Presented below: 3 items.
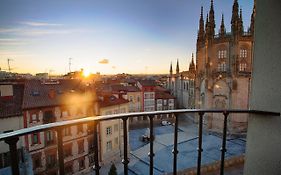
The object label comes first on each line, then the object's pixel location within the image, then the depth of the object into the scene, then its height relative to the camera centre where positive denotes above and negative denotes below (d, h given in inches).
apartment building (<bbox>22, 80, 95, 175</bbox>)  610.2 -130.2
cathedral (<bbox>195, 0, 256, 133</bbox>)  1146.0 +47.7
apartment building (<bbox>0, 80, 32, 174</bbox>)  536.4 -93.0
